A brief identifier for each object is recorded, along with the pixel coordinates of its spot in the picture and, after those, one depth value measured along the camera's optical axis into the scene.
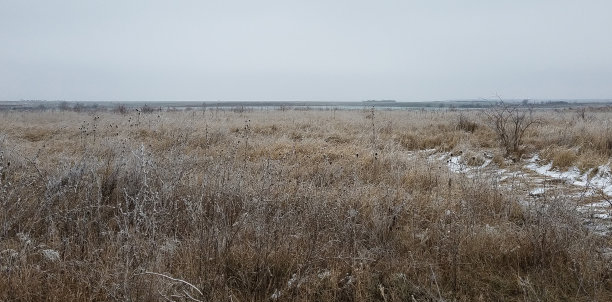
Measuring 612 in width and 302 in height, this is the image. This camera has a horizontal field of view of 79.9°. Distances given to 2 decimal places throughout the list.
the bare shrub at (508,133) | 8.97
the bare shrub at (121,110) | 23.79
